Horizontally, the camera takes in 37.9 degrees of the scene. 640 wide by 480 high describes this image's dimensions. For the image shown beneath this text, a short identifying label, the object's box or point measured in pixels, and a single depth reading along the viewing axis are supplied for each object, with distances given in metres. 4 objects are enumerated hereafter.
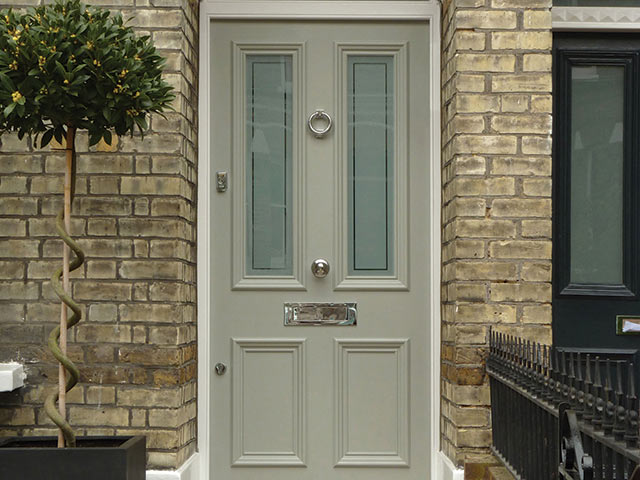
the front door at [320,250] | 4.77
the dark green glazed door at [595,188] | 4.67
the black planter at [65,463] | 3.47
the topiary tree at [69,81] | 3.40
